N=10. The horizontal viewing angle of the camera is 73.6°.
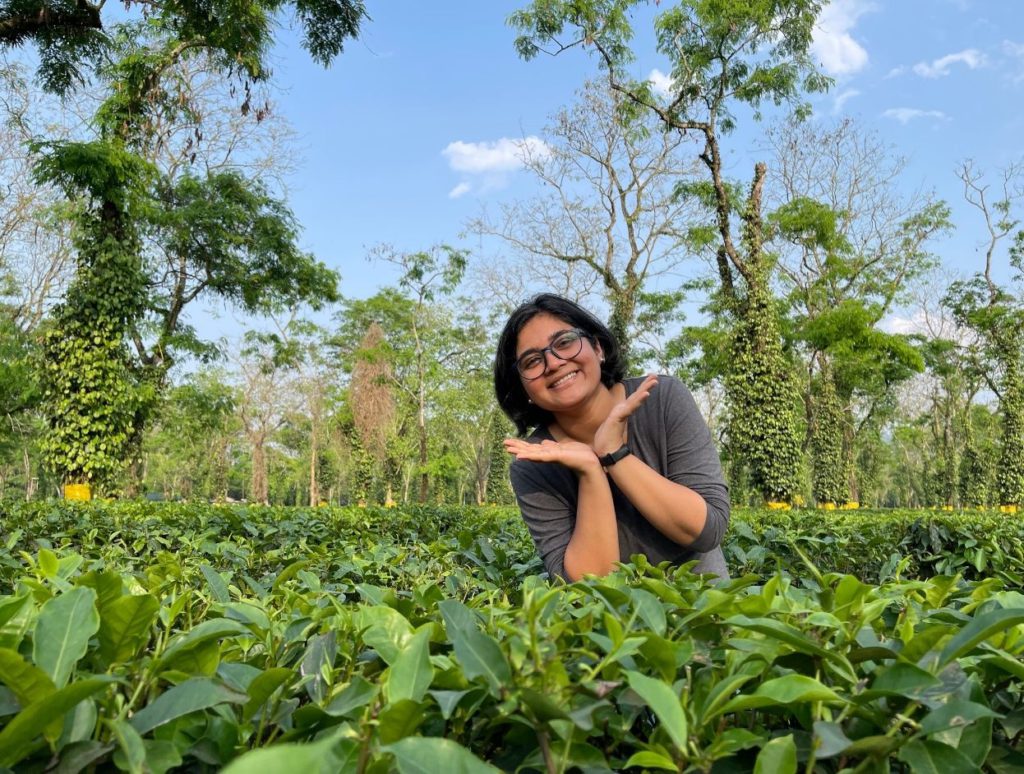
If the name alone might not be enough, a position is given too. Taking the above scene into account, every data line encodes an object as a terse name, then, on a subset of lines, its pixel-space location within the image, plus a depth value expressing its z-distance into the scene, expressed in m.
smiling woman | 2.02
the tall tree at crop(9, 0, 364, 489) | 8.37
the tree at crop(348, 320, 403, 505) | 26.31
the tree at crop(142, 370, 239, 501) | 18.59
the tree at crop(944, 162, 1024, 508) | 21.00
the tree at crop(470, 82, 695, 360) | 18.81
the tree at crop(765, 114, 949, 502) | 19.44
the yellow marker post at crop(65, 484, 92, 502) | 11.37
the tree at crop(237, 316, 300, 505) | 31.59
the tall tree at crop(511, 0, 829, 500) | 14.51
